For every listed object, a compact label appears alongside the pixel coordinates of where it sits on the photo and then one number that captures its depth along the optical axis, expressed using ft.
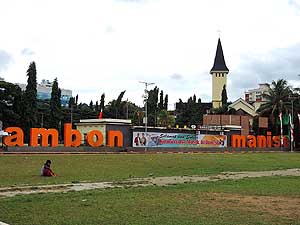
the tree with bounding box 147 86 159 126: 379.86
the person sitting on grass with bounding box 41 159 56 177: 73.51
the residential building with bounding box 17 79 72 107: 484.25
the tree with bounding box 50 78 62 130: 290.76
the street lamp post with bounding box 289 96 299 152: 245.41
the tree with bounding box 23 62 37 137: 233.76
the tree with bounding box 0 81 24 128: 224.74
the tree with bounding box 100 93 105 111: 377.87
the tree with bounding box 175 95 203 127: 368.68
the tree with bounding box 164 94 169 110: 396.53
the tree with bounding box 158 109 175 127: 319.31
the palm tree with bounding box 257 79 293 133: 271.28
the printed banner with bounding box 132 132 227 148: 198.18
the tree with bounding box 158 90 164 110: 390.34
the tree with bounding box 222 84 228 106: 381.23
